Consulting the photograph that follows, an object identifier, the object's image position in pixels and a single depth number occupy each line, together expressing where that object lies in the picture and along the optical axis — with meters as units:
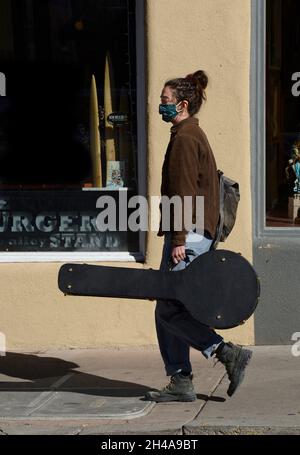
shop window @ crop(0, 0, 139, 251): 14.15
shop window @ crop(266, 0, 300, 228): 13.80
